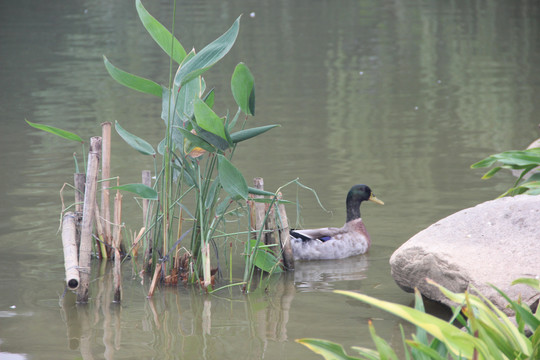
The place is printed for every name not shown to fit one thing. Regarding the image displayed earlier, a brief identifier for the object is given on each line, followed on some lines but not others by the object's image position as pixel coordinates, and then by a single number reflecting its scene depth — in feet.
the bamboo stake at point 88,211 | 36.47
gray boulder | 33.47
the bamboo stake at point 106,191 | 42.42
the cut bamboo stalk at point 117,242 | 36.99
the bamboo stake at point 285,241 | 42.37
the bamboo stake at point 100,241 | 43.64
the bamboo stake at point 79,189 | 43.19
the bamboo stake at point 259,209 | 41.65
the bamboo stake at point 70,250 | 36.40
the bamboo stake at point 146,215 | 40.70
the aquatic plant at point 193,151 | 36.68
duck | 45.78
